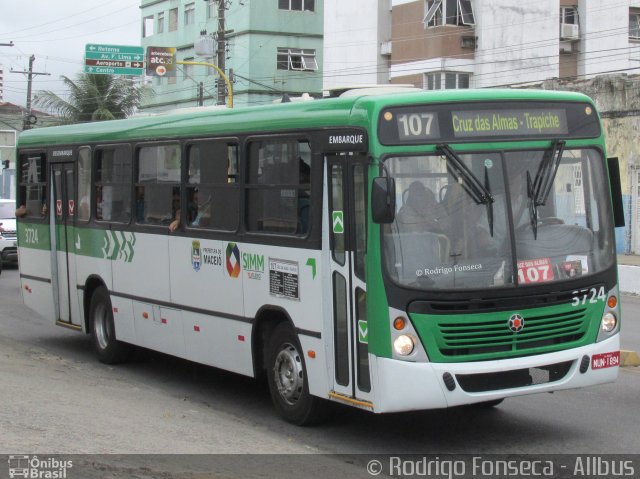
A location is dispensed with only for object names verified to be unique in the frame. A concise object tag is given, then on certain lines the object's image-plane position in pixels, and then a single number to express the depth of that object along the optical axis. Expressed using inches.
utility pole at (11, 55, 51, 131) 2417.1
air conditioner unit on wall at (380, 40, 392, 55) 1951.3
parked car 1054.4
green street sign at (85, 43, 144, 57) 1484.9
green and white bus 314.7
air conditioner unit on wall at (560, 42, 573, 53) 1910.7
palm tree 1914.4
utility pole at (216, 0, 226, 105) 1472.7
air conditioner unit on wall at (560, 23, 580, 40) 1882.4
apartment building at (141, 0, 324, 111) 2285.9
